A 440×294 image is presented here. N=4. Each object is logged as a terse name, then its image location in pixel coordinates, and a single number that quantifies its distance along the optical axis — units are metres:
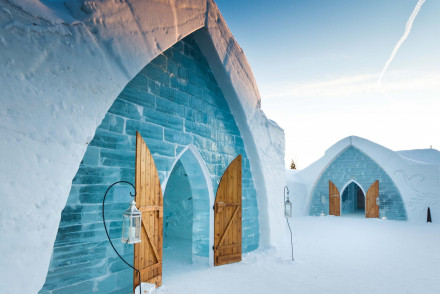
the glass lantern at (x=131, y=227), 3.21
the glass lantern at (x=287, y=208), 5.91
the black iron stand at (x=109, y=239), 3.42
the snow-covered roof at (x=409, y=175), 12.16
